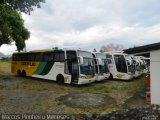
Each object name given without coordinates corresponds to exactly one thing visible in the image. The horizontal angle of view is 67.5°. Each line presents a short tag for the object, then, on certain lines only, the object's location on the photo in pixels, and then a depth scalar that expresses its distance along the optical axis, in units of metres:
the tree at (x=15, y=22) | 7.91
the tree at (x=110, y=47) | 44.18
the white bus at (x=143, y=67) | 13.55
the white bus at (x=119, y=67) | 10.93
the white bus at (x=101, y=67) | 10.09
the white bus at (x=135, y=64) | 11.38
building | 5.84
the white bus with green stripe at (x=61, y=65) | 8.72
